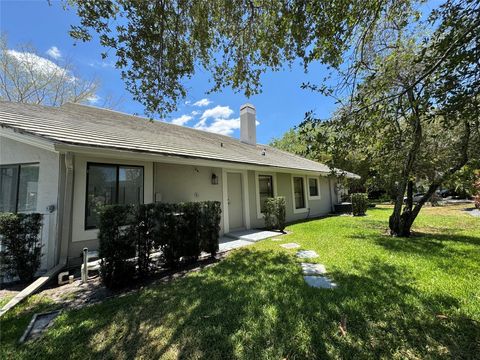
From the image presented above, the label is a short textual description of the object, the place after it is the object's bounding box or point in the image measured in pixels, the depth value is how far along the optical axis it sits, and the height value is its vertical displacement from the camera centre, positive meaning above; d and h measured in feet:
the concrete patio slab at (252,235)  25.92 -4.00
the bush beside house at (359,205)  45.37 -1.53
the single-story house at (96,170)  16.97 +3.57
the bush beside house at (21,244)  14.21 -2.10
